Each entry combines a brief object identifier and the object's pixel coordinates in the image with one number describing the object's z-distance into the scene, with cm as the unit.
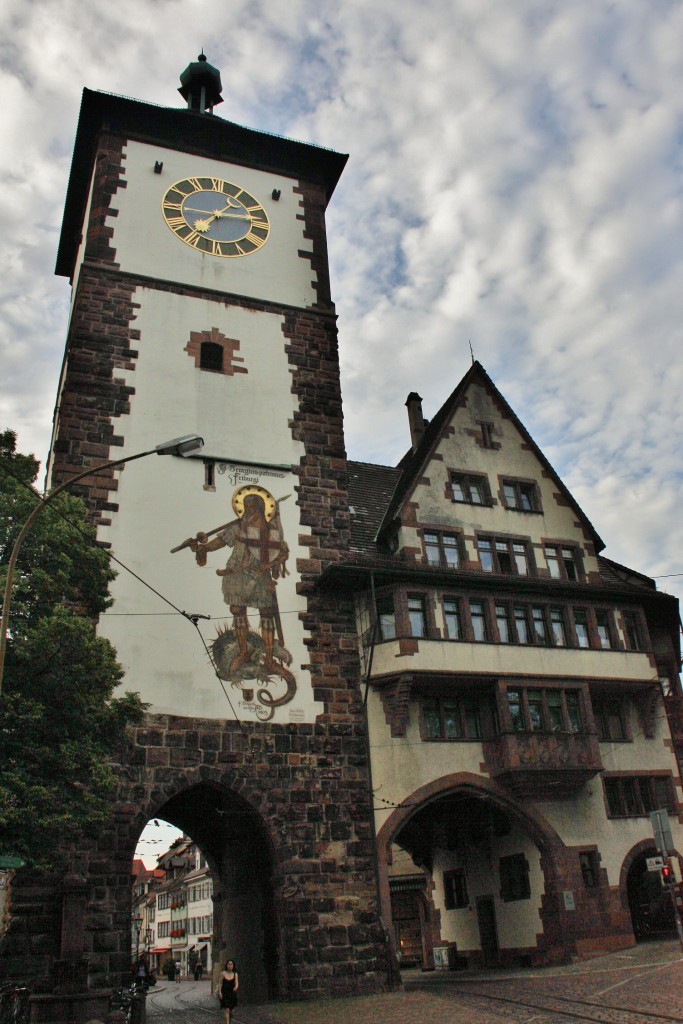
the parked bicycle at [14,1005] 1152
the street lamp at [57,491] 1141
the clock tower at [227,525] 1852
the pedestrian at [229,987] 1465
